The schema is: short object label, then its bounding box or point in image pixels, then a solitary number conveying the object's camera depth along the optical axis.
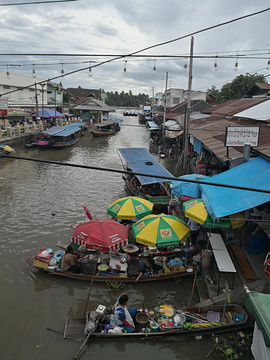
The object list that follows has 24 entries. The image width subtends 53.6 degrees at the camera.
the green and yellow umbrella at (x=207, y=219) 7.99
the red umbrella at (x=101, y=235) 8.48
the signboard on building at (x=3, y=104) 28.37
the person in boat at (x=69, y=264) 9.05
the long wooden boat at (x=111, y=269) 8.85
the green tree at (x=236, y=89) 45.22
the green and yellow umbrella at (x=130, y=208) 10.44
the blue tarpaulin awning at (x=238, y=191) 7.27
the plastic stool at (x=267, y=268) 7.19
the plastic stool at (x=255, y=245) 8.68
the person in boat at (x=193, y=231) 9.85
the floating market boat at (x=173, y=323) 6.71
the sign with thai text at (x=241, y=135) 9.48
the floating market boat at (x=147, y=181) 14.47
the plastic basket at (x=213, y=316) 6.96
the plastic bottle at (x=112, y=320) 6.89
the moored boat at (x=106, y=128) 44.28
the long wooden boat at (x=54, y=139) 31.88
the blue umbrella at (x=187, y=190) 11.12
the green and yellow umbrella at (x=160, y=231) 8.49
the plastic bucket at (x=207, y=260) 8.82
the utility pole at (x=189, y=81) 19.82
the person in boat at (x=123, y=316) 6.64
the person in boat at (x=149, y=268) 9.10
